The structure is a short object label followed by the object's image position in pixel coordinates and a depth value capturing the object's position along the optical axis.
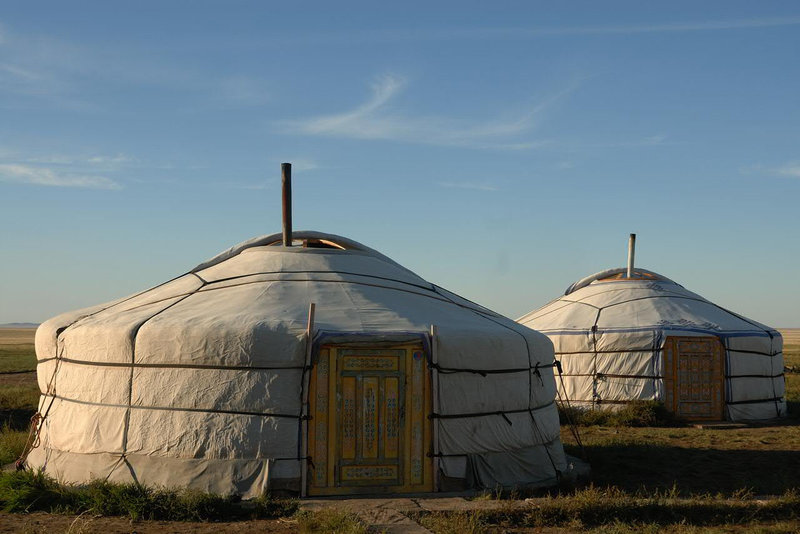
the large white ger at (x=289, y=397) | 6.53
